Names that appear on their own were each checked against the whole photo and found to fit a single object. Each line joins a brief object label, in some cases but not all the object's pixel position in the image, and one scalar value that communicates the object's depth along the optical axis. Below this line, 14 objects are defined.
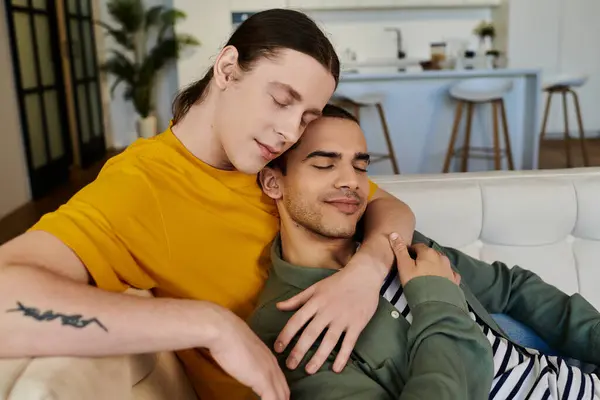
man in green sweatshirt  0.99
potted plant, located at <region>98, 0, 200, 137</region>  6.61
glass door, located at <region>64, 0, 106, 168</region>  6.15
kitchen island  4.67
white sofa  1.63
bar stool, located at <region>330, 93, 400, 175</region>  4.52
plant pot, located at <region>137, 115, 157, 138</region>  6.77
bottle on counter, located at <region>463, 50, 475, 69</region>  5.06
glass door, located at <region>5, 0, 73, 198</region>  4.82
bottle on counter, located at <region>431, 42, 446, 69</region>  5.12
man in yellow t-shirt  0.78
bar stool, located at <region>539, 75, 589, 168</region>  5.30
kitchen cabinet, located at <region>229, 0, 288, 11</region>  6.65
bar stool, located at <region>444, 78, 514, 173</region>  4.41
